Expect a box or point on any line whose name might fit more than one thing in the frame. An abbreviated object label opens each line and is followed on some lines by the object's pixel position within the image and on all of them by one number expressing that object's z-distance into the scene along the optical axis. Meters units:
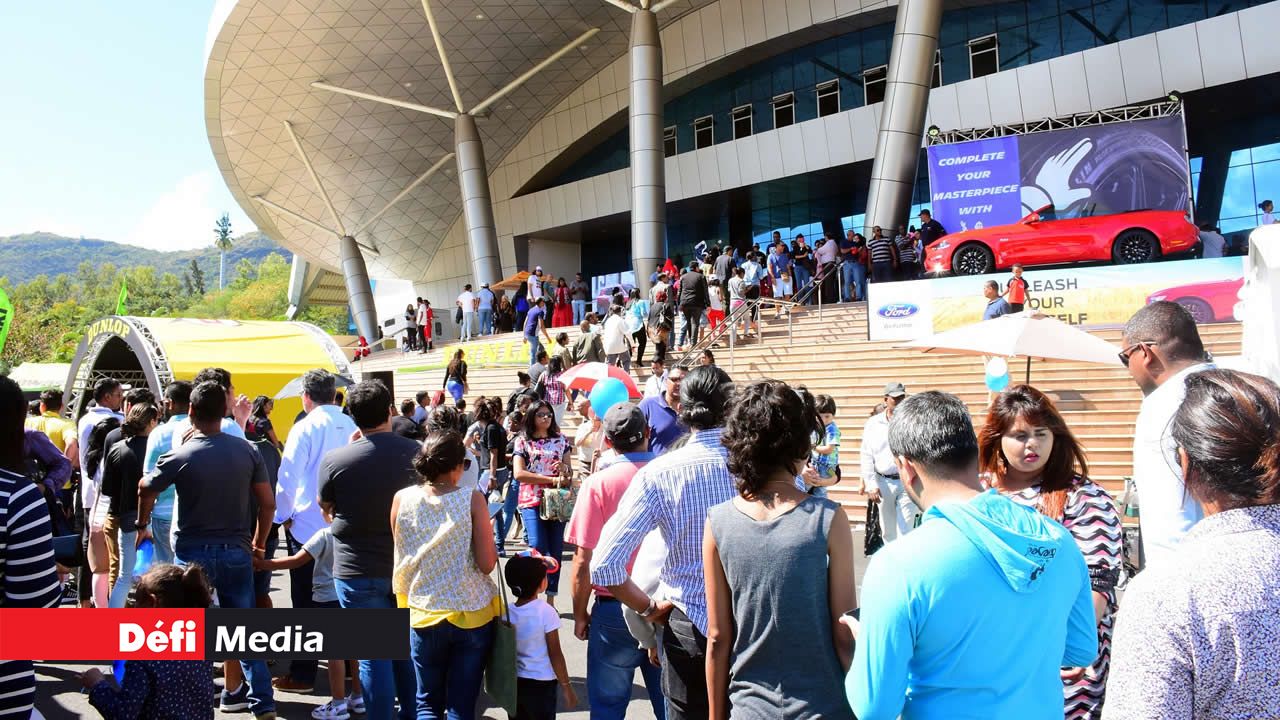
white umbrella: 8.70
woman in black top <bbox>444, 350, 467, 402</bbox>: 15.51
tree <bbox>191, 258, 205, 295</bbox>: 162.88
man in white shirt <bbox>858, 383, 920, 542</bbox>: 7.65
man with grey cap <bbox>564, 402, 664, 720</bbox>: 3.76
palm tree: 176.88
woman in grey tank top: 2.49
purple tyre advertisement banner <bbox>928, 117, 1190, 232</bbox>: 20.06
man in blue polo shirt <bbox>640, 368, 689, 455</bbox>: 5.55
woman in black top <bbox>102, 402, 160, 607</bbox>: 5.83
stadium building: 24.03
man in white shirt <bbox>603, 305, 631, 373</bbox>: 16.62
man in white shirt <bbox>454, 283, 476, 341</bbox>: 27.83
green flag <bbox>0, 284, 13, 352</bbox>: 13.03
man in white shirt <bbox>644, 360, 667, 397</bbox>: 10.95
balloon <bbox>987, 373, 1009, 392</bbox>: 9.70
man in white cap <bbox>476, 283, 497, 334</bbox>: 27.34
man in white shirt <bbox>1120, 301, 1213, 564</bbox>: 2.93
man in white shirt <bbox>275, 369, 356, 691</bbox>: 5.55
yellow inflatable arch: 15.19
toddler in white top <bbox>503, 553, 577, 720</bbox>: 3.94
